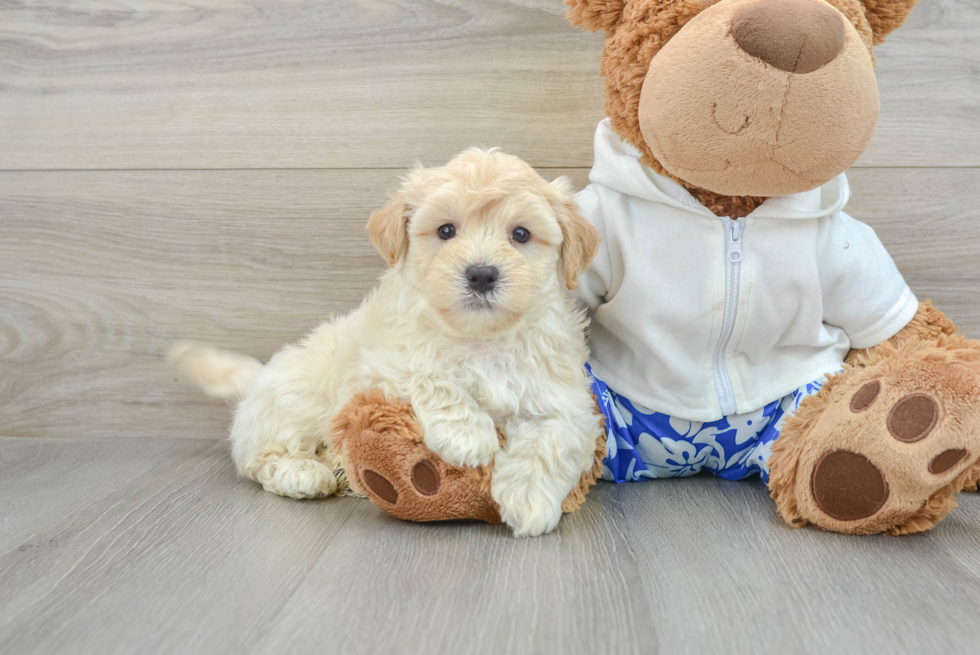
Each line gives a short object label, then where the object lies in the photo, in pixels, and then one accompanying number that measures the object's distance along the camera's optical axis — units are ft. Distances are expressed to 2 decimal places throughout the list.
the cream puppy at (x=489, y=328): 3.04
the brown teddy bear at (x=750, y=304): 2.86
